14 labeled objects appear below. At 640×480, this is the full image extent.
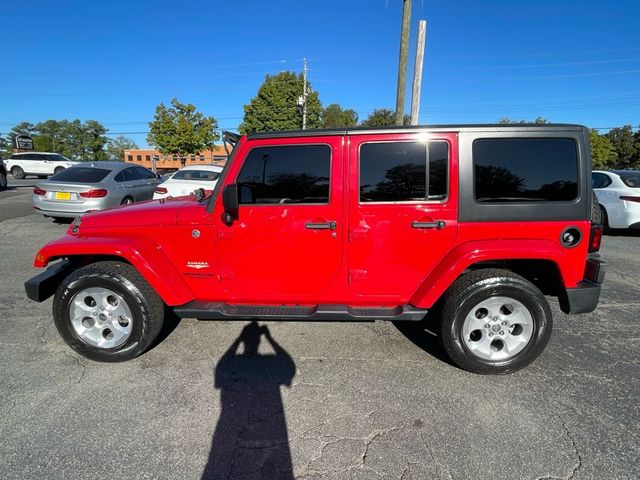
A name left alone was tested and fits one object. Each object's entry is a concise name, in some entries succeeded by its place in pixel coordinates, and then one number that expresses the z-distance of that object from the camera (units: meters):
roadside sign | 34.56
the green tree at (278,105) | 37.47
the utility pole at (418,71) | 7.91
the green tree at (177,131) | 37.44
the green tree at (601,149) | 49.53
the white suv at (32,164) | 23.48
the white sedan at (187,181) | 8.60
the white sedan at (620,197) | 7.40
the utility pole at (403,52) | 8.38
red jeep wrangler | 2.72
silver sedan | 7.55
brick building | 74.25
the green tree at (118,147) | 87.64
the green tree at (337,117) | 42.22
